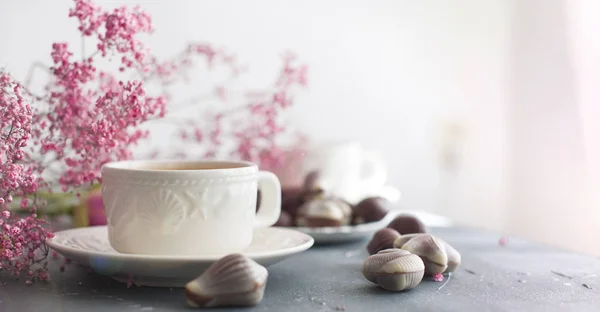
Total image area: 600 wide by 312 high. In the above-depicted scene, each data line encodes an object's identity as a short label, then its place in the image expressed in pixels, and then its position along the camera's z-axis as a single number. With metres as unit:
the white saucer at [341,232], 0.93
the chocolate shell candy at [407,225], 0.87
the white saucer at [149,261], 0.62
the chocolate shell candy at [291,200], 1.04
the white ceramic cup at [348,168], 1.20
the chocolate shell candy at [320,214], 0.97
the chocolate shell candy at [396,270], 0.65
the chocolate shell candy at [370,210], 1.02
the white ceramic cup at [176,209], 0.65
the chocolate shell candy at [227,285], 0.58
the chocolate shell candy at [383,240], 0.80
